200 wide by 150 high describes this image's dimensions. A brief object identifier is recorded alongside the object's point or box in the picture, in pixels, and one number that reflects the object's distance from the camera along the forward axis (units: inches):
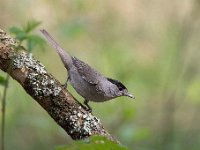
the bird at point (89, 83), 340.5
